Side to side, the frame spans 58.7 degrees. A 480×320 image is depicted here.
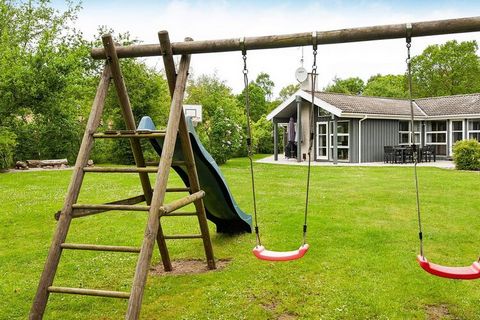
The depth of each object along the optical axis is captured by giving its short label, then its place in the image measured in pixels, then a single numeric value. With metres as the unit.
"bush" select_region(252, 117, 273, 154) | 30.09
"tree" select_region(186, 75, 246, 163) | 19.28
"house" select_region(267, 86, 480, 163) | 19.77
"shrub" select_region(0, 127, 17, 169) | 15.39
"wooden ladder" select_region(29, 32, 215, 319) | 2.89
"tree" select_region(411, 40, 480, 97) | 36.59
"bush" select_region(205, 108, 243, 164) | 19.22
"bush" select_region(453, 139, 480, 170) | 15.39
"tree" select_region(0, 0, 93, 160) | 12.31
